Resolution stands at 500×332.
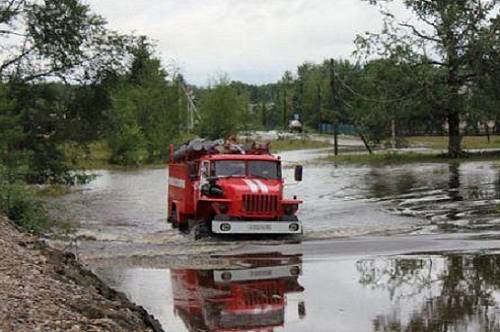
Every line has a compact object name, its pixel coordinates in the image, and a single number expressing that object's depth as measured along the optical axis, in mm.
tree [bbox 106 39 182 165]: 72000
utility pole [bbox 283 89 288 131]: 143550
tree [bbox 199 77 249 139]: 88750
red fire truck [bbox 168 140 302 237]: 20094
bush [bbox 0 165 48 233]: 18203
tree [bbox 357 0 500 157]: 52344
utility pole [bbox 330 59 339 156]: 67125
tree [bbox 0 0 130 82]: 35094
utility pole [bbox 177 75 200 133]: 97862
